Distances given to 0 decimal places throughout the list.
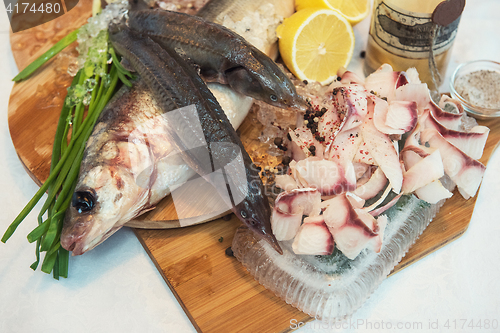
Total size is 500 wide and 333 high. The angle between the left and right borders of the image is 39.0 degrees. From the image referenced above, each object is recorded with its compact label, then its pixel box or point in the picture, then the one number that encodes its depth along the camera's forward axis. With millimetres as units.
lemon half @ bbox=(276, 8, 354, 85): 669
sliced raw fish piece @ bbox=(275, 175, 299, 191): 566
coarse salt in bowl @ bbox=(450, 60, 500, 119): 654
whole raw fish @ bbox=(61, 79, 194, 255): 554
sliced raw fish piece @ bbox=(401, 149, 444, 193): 549
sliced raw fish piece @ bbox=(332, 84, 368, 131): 575
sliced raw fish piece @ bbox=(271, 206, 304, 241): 535
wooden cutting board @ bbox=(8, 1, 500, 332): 555
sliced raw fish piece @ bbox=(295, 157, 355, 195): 550
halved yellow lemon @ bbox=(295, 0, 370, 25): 704
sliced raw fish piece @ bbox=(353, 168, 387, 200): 554
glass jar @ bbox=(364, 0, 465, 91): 637
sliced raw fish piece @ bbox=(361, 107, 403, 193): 553
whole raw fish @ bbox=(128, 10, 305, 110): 599
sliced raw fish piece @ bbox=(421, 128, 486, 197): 566
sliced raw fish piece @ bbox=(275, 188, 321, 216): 539
